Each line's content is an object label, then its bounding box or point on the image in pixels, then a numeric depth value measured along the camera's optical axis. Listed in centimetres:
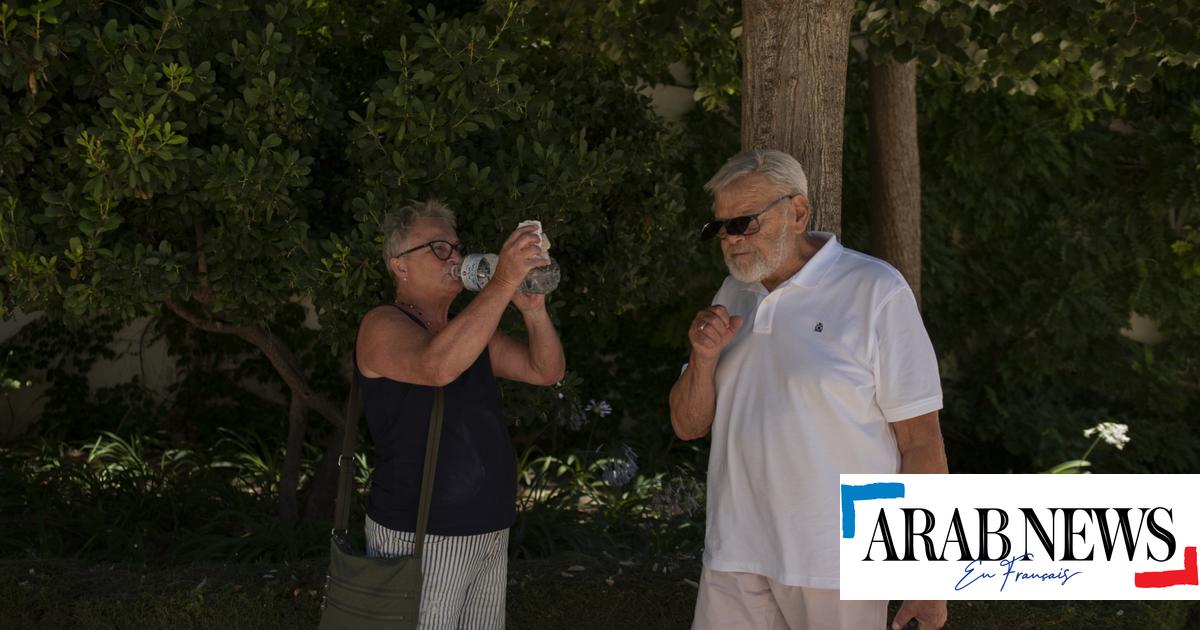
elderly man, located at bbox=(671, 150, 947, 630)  296
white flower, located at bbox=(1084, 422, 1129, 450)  720
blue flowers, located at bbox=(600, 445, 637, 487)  612
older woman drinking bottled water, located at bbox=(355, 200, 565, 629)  306
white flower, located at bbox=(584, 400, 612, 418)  618
